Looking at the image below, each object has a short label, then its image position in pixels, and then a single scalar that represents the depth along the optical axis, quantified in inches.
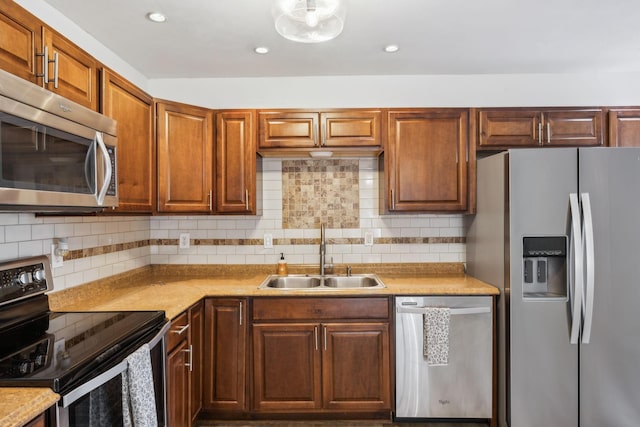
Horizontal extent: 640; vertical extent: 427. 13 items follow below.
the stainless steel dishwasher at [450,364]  96.0
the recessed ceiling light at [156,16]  79.6
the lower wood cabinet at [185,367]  77.1
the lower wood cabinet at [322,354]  97.6
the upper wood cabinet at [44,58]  54.3
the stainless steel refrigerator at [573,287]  86.5
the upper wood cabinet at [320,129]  108.4
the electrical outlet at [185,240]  120.4
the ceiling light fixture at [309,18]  59.2
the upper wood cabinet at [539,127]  107.2
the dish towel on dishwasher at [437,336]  94.3
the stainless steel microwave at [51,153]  48.7
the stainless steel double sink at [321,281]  114.7
